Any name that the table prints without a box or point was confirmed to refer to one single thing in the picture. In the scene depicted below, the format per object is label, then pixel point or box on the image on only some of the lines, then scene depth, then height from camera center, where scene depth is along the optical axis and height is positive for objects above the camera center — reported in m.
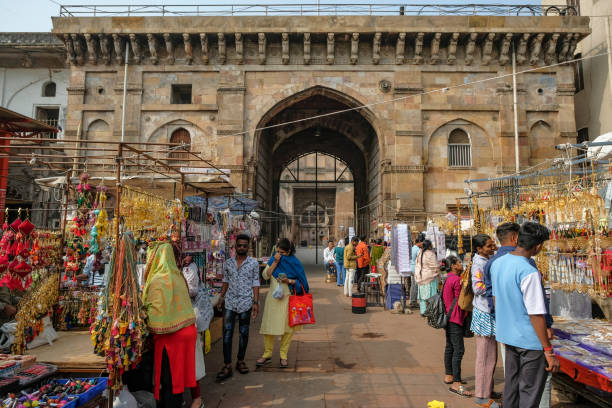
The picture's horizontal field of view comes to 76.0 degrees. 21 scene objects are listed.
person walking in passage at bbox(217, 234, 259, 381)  4.79 -0.62
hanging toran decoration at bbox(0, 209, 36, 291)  4.39 -0.15
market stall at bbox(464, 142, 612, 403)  4.25 -0.25
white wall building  16.95 +7.04
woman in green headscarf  3.38 -0.73
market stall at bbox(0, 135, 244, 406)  3.26 -0.43
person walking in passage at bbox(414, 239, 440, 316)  7.84 -0.56
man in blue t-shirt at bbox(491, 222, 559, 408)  2.84 -0.58
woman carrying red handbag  4.95 -0.67
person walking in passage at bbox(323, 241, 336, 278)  14.61 -0.60
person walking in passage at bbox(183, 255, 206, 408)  3.71 -0.63
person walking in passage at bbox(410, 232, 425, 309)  9.26 -0.94
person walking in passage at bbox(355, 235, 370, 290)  10.34 -0.41
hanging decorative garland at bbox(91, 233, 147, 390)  3.19 -0.66
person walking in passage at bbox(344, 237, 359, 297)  10.14 -0.54
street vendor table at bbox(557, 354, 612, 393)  3.15 -1.13
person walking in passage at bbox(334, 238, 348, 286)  12.63 -0.71
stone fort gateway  14.12 +5.91
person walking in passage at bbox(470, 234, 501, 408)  3.85 -0.97
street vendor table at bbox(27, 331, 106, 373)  3.38 -1.03
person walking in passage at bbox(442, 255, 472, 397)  4.23 -1.00
